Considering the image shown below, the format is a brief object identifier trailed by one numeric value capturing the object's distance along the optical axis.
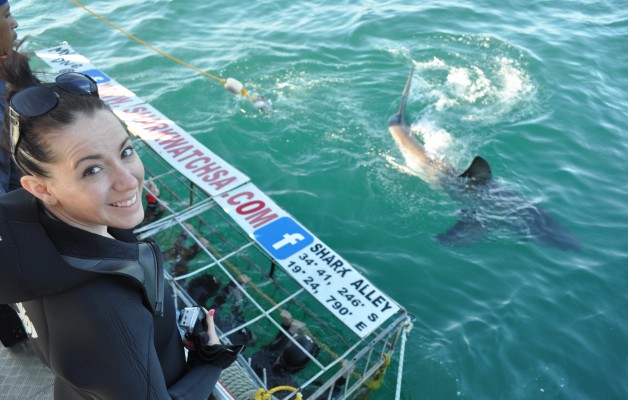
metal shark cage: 4.22
